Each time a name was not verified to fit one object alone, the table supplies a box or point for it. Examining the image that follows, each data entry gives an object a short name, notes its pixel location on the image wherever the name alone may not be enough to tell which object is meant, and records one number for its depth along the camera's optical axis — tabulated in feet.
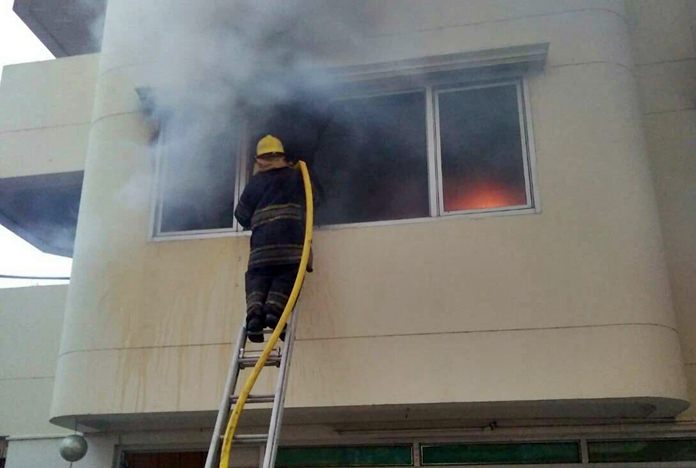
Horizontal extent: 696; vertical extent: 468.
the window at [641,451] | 16.01
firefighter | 14.42
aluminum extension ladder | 11.70
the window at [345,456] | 17.22
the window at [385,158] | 16.84
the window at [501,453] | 16.53
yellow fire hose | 11.55
